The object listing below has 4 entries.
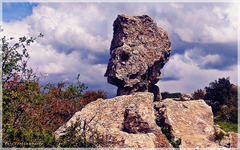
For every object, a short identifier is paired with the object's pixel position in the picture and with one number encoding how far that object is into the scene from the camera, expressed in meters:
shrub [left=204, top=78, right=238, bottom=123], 23.13
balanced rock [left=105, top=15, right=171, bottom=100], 16.05
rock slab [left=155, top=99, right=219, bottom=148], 11.03
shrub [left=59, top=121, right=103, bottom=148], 5.55
